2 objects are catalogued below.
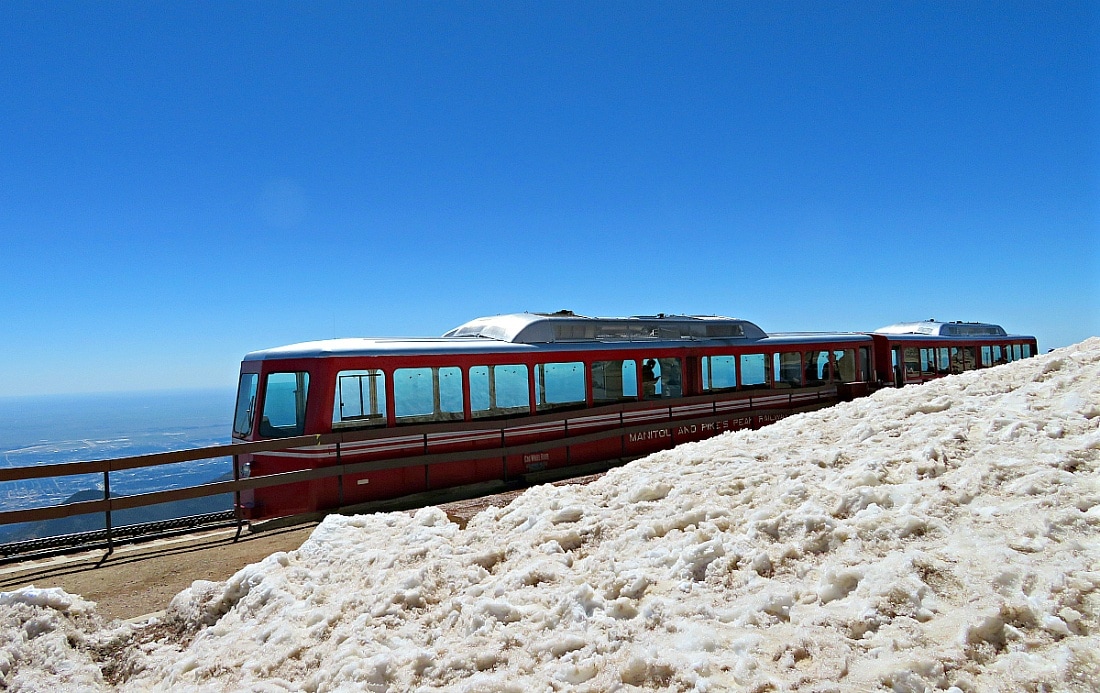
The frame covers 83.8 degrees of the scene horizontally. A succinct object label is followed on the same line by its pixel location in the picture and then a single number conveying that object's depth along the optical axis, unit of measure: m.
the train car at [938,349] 22.66
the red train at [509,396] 10.88
